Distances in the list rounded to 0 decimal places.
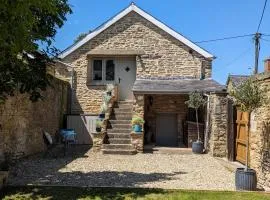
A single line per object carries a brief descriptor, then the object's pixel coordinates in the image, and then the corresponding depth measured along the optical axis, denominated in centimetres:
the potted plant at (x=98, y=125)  1099
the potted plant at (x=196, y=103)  1050
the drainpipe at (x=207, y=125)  1063
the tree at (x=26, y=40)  365
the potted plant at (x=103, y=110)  1162
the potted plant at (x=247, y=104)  565
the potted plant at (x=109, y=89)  1208
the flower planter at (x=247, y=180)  564
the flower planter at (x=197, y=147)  1049
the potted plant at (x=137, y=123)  1043
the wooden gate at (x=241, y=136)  810
